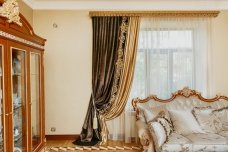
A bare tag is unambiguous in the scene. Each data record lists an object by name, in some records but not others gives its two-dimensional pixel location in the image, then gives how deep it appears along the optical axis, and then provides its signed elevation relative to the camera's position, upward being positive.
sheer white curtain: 3.14 +0.24
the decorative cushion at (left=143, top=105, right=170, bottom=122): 2.61 -0.58
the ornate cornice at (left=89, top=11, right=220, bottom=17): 3.08 +1.10
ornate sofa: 2.19 -0.71
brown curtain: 3.10 +0.25
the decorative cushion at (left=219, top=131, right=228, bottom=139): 2.36 -0.85
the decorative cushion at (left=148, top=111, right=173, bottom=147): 2.18 -0.72
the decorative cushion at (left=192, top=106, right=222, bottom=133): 2.55 -0.69
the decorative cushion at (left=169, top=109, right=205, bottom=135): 2.48 -0.71
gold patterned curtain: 3.10 +0.01
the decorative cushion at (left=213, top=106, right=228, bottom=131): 2.62 -0.63
